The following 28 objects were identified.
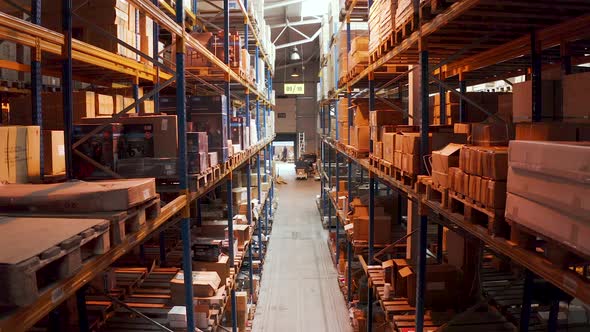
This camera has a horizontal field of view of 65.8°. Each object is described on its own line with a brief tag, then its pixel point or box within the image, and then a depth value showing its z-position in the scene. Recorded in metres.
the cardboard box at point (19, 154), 2.90
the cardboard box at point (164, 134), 3.99
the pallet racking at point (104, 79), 2.07
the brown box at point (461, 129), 4.24
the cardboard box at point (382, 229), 7.23
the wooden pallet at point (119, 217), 2.53
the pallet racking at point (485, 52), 2.97
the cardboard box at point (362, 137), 7.37
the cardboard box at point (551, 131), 2.79
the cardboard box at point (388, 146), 5.22
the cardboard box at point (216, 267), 5.97
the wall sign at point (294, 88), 25.61
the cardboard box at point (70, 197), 2.57
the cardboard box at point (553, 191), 2.02
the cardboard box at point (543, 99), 3.72
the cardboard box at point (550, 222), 2.04
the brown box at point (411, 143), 4.45
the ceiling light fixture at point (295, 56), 23.03
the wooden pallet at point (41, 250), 1.67
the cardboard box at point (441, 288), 5.00
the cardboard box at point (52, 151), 3.65
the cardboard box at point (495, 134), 3.35
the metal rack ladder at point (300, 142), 30.94
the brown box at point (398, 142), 4.85
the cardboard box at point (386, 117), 6.30
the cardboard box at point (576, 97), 3.08
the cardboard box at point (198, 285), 4.83
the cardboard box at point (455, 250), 5.27
